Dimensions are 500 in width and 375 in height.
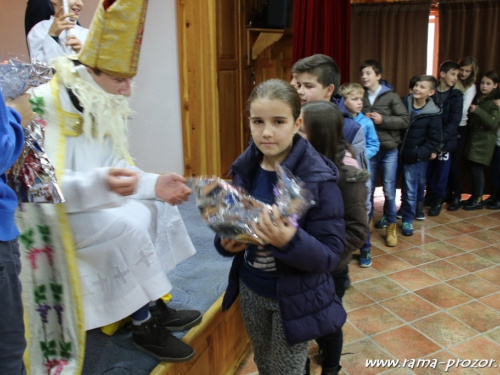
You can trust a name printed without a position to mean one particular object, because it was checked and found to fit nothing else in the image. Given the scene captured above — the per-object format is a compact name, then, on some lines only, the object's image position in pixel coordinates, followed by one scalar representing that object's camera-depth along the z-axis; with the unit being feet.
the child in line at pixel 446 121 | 13.33
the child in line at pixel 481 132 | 13.75
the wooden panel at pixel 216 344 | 5.58
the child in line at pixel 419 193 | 12.92
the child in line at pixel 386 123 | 11.19
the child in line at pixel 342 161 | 4.87
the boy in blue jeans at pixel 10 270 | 3.14
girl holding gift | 4.09
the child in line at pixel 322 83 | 6.93
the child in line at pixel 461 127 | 13.89
